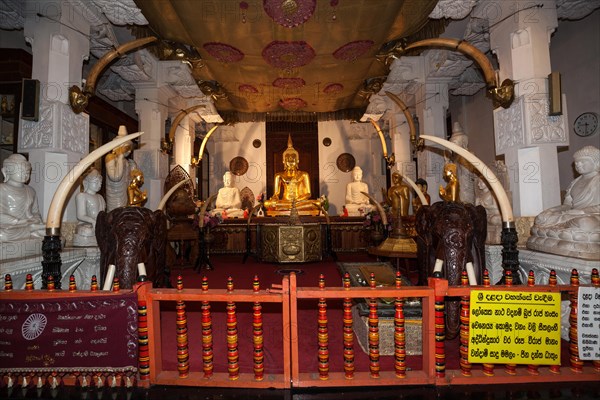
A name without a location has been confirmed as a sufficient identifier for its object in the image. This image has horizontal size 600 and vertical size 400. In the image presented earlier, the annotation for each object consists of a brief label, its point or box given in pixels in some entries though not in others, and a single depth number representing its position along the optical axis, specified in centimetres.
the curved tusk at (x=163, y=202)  351
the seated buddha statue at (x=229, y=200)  862
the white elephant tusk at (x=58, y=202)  229
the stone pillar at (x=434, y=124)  683
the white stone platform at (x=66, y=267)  276
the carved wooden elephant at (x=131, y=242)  246
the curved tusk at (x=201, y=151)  902
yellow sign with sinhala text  186
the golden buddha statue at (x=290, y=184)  859
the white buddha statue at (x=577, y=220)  256
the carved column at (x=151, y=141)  673
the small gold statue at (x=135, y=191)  473
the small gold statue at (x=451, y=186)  386
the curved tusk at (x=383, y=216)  552
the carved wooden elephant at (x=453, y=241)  245
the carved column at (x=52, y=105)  392
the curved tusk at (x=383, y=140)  883
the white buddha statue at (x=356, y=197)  905
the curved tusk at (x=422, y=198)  333
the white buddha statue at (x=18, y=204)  318
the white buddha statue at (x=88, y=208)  390
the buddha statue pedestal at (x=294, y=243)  588
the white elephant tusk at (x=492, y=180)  237
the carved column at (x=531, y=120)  380
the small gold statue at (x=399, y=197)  619
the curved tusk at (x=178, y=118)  718
